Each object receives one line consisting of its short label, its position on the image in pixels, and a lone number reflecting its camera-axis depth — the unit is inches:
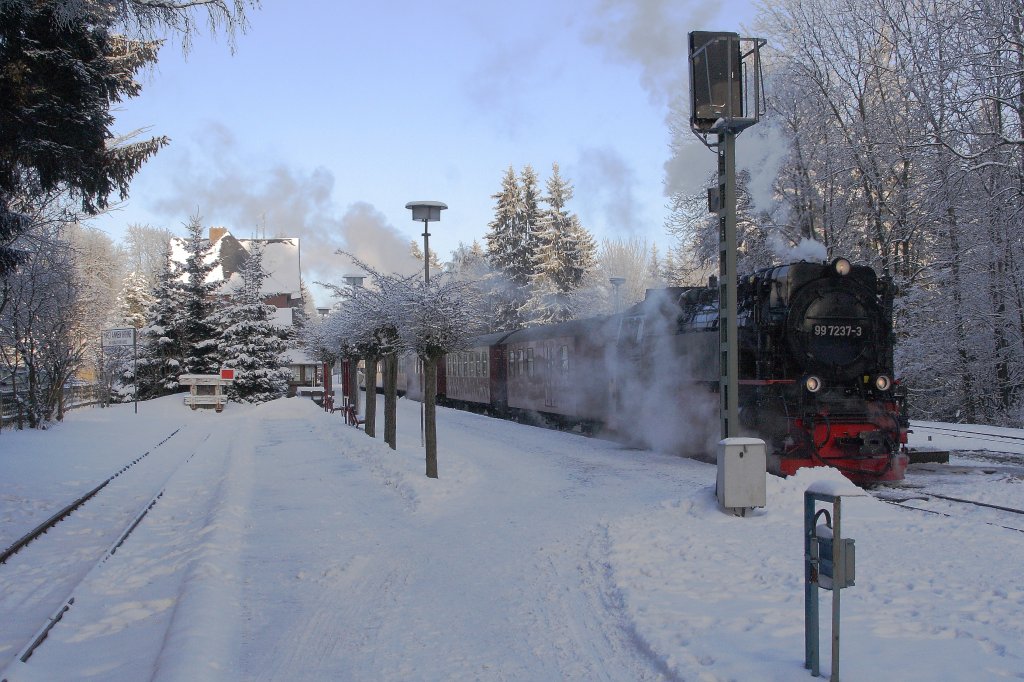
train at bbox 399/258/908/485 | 445.1
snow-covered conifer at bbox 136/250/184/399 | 1676.9
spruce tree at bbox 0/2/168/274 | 321.1
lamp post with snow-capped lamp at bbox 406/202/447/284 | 619.8
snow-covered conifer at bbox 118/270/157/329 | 2228.8
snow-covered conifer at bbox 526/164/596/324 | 1916.8
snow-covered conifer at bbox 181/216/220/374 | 1664.6
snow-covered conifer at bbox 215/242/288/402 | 1609.3
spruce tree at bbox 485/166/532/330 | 2039.9
